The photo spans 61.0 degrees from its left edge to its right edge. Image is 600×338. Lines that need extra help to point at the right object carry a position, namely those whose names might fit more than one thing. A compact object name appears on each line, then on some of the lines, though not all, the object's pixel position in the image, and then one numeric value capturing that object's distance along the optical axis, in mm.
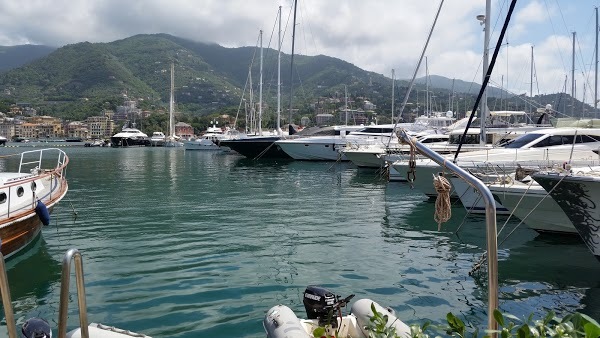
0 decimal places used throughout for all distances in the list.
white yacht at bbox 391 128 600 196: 18406
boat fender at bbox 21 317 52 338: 5152
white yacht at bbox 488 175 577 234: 12695
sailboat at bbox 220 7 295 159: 46969
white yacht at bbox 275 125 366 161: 43875
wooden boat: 10930
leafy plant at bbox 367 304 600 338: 2829
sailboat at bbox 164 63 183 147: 98219
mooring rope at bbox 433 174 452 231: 5520
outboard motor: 6059
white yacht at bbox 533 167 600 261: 9531
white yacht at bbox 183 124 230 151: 75212
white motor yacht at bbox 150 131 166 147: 104750
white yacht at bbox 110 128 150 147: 103981
